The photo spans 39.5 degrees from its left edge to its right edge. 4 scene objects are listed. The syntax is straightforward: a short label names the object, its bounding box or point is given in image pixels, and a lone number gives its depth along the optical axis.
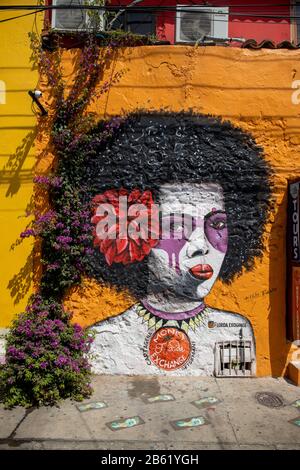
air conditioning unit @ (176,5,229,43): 7.82
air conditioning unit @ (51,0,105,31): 7.00
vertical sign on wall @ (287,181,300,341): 6.20
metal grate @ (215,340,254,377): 6.48
